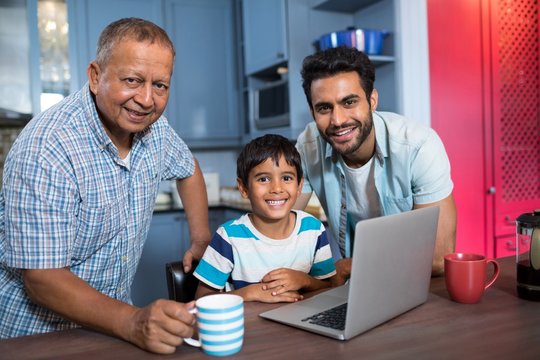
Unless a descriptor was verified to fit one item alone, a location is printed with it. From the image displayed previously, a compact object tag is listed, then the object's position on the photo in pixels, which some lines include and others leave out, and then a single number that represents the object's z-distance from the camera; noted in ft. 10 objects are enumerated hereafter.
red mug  3.69
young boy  4.79
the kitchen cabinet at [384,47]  9.21
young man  5.33
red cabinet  9.60
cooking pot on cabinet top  9.18
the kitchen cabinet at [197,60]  12.66
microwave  11.17
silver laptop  3.03
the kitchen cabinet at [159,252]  11.96
